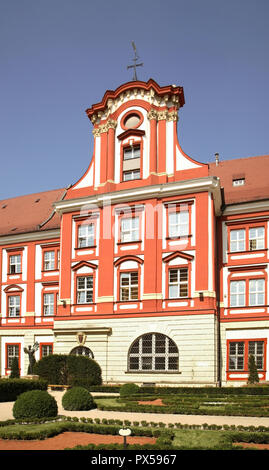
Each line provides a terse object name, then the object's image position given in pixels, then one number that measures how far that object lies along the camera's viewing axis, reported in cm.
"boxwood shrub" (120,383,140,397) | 2503
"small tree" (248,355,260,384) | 2941
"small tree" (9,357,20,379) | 3648
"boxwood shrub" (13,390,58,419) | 1673
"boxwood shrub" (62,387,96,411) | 1964
